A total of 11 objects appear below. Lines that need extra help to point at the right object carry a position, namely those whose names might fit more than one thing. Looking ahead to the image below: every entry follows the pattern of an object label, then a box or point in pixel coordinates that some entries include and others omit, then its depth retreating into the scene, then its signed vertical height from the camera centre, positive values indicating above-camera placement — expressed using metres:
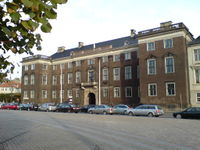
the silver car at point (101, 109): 34.44 -2.15
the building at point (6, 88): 102.98 +3.86
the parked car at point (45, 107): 45.38 -2.19
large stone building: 37.41 +5.05
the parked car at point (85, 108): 39.85 -2.16
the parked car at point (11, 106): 53.70 -2.28
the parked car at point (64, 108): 41.52 -2.20
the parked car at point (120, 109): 33.41 -2.01
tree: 3.22 +1.21
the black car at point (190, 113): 25.14 -2.08
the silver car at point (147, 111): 28.44 -1.97
